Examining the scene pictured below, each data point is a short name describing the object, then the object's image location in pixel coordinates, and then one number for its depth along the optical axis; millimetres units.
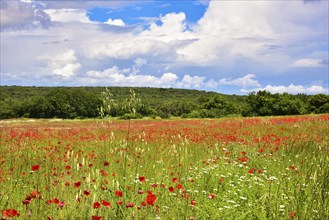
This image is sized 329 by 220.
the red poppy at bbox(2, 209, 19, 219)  2691
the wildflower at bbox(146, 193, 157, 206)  2877
